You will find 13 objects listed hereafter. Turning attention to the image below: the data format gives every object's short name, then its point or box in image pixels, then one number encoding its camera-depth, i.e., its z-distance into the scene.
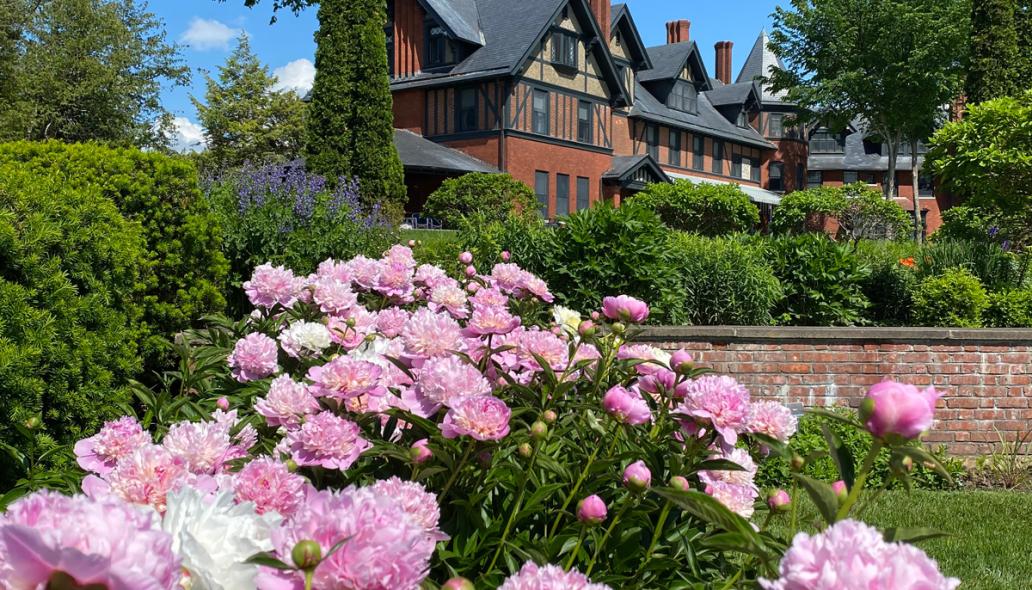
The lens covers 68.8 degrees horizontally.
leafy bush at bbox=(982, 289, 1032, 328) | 7.62
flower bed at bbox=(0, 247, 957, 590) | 0.71
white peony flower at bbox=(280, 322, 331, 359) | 2.15
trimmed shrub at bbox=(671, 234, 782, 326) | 7.39
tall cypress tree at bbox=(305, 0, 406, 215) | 19.27
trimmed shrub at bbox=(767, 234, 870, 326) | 7.77
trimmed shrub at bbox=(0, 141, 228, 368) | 5.28
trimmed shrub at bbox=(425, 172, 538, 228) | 19.59
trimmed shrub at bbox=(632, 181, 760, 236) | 19.38
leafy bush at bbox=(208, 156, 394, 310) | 6.96
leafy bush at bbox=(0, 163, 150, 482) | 2.95
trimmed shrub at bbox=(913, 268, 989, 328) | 7.56
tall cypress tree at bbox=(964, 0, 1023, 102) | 20.47
